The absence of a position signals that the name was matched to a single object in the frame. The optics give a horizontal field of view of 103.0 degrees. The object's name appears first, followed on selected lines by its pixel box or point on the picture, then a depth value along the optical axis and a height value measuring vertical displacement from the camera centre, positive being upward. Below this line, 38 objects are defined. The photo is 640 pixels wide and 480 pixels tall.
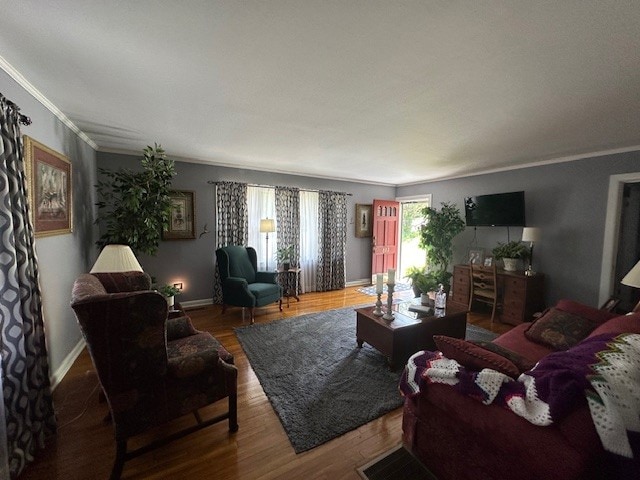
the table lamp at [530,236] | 3.57 -0.15
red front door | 5.70 -0.27
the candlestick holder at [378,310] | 2.73 -0.95
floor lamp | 4.35 -0.08
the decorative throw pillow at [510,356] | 1.36 -0.72
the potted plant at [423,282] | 3.01 -0.69
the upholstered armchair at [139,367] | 1.28 -0.84
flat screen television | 3.79 +0.23
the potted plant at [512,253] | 3.75 -0.42
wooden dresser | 3.49 -0.99
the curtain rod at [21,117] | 1.50 +0.63
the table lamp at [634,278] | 1.98 -0.40
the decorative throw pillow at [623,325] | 1.59 -0.64
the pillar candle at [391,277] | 2.62 -0.56
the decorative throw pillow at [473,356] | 1.26 -0.69
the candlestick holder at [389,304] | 2.61 -0.84
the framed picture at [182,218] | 3.96 +0.03
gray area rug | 1.85 -1.43
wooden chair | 3.80 -0.95
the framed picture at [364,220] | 5.66 +0.06
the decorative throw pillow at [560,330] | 2.06 -0.88
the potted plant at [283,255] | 4.65 -0.62
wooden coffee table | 2.47 -1.10
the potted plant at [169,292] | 3.07 -0.88
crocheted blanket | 0.87 -0.63
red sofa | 0.88 -0.87
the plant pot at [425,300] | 3.01 -0.91
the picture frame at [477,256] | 4.34 -0.55
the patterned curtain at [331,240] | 5.21 -0.37
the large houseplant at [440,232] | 4.52 -0.14
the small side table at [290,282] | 4.74 -1.14
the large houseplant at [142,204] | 2.86 +0.17
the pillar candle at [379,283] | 2.61 -0.64
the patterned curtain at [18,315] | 1.40 -0.57
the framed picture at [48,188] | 1.88 +0.25
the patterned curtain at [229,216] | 4.27 +0.08
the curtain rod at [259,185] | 4.21 +0.64
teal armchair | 3.62 -0.92
